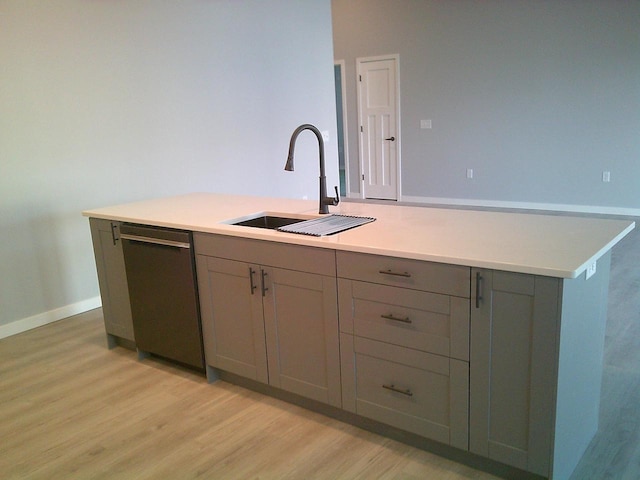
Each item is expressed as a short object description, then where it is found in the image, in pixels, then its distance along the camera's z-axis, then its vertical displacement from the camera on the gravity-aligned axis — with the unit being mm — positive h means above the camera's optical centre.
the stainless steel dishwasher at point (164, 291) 2803 -795
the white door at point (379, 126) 7973 +32
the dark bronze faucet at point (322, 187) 2693 -276
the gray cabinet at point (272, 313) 2342 -804
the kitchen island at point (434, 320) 1830 -733
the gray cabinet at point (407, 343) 1979 -812
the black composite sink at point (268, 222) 2920 -464
